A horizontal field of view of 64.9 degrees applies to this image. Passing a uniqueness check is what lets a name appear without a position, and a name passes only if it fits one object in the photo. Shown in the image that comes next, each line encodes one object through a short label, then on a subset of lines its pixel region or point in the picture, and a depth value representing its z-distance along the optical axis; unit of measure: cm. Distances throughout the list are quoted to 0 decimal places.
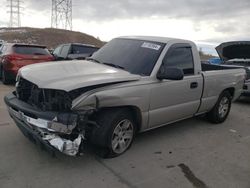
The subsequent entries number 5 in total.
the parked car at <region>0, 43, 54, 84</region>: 671
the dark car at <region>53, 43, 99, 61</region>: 847
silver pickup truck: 247
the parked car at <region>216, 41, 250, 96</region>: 621
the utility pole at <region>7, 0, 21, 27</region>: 4243
